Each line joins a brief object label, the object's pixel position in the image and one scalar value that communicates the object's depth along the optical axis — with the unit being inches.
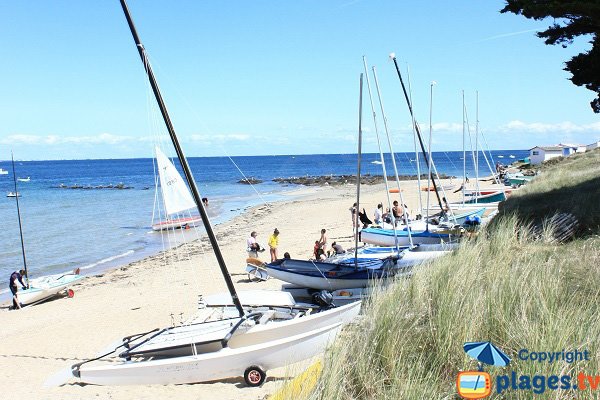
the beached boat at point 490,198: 1259.2
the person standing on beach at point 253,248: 750.5
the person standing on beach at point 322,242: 710.7
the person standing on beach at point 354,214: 981.8
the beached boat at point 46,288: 706.8
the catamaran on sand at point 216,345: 360.2
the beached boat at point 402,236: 732.0
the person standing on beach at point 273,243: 742.5
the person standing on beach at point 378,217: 959.0
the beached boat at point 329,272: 524.1
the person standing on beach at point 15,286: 697.0
